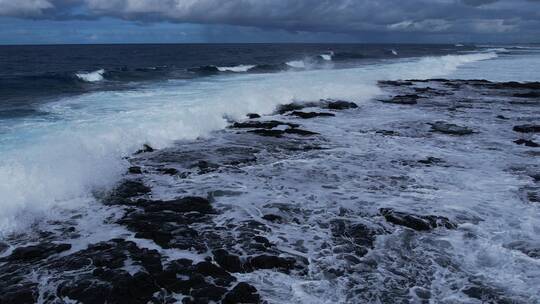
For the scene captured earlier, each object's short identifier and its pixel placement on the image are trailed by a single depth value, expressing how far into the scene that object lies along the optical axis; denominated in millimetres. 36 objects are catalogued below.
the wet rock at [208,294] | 6469
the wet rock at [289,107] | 22619
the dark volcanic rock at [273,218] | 9227
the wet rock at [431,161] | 13203
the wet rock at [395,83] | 34469
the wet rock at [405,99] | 25234
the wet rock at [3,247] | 7732
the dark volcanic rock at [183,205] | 9641
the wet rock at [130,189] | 10555
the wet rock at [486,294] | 6422
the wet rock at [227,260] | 7328
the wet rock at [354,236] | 7934
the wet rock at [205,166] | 12523
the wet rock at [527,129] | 17812
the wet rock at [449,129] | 17516
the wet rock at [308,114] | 20894
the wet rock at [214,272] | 6984
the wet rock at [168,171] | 12234
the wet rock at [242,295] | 6402
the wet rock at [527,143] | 15344
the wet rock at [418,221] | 8859
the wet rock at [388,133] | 17219
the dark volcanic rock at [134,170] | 12273
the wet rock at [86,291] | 6367
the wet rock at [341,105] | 23469
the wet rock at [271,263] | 7395
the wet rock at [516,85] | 31505
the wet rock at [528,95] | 27516
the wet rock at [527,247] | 7754
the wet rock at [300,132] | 17155
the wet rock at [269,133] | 17038
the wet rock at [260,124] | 18500
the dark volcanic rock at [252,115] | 20938
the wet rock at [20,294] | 6285
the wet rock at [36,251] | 7493
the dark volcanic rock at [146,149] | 14559
